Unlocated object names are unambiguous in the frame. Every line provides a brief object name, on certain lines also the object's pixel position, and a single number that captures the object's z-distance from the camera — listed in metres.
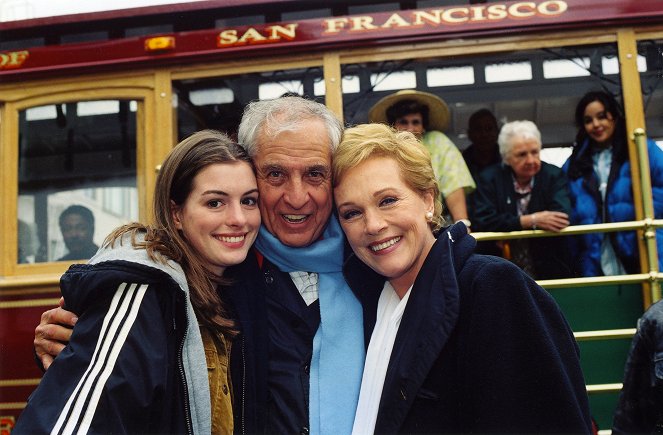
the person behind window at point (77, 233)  3.71
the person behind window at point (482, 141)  3.85
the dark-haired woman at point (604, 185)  3.48
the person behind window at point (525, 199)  3.49
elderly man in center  1.78
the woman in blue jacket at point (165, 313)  1.37
